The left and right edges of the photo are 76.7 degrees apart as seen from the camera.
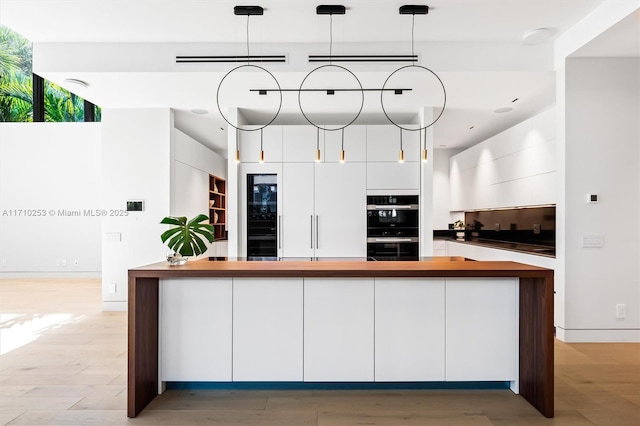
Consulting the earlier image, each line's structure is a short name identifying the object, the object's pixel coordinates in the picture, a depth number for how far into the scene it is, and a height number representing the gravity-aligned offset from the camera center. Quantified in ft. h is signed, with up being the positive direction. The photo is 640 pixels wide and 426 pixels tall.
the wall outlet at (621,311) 12.85 -2.98
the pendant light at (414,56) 10.94 +5.02
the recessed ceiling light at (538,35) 12.26 +5.62
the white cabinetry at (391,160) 17.35 +2.43
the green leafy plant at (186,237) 9.32 -0.50
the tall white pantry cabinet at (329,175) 17.34 +1.76
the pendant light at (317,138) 17.35 +3.36
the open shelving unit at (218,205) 25.54 +0.73
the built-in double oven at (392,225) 17.26 -0.38
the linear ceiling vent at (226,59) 12.85 +5.03
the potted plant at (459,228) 26.50 -0.75
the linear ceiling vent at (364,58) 12.70 +5.03
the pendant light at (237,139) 17.16 +3.26
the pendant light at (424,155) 13.23 +2.03
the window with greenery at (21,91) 26.20 +8.20
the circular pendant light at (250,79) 13.11 +4.67
